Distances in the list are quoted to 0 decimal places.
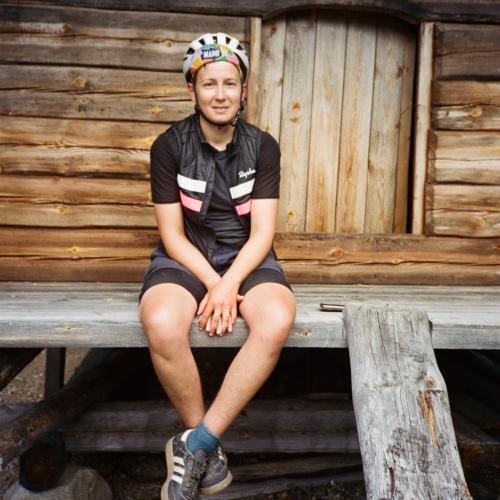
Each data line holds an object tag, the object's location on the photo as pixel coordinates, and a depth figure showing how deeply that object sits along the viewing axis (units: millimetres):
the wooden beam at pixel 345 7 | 4223
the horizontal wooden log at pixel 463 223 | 4520
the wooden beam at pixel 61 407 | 3193
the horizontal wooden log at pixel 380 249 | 4469
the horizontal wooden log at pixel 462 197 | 4500
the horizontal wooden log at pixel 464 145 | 4457
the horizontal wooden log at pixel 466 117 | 4441
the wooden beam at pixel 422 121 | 4398
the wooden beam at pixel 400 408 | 2295
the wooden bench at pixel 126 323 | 2961
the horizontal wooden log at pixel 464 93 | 4418
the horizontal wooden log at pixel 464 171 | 4480
